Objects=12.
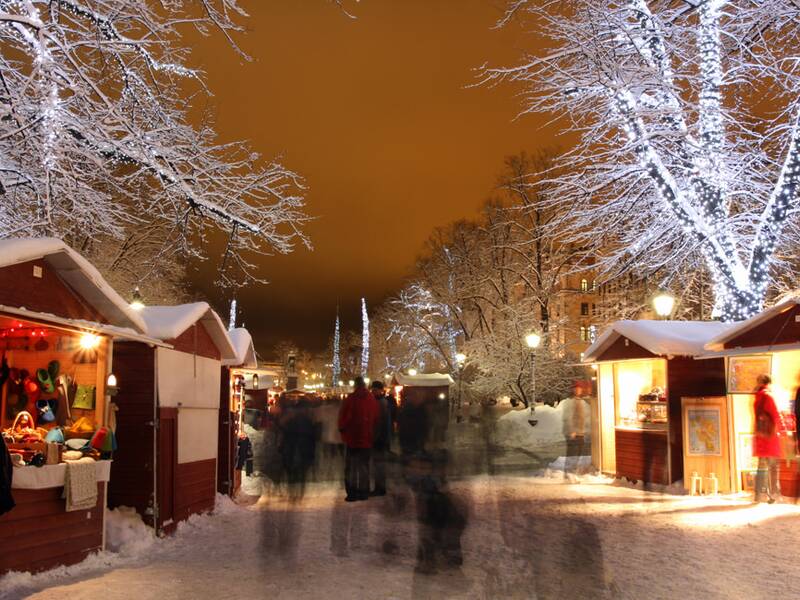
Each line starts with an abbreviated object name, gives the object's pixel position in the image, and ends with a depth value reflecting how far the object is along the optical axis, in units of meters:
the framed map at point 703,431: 14.62
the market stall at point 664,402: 14.72
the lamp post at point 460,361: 41.66
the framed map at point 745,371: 13.91
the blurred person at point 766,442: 12.85
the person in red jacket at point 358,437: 13.91
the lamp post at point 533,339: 27.11
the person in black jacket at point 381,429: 16.97
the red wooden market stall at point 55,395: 8.02
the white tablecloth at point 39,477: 7.99
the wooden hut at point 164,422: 10.82
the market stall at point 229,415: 15.00
